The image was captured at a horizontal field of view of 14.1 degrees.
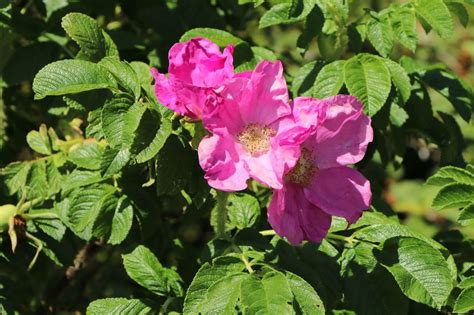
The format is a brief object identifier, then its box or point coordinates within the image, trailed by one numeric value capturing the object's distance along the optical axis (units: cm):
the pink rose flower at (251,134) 104
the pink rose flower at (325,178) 106
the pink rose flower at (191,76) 105
